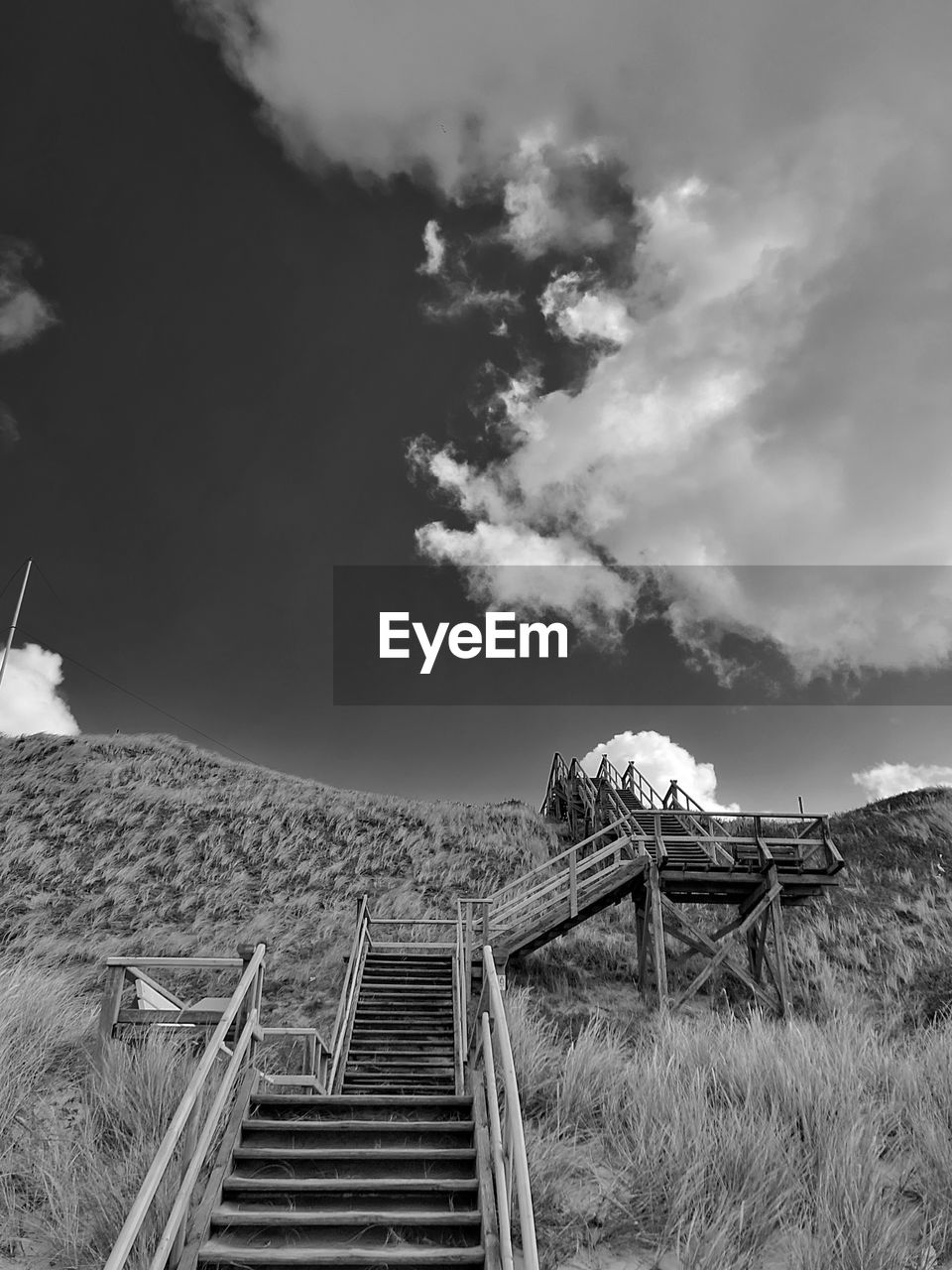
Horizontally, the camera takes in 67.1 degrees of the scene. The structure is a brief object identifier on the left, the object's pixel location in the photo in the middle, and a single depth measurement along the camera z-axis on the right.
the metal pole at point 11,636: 25.62
